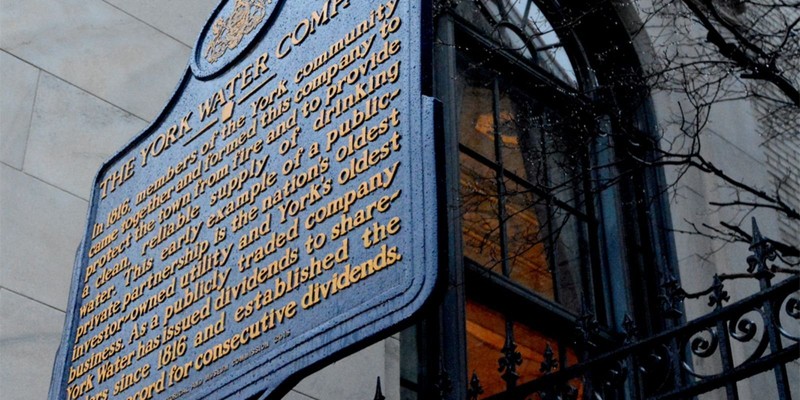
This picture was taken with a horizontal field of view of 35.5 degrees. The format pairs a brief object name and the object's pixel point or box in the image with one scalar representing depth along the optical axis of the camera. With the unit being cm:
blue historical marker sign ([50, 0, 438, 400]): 477
